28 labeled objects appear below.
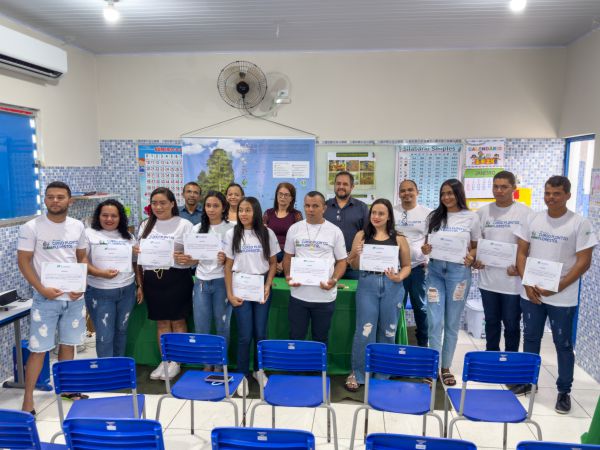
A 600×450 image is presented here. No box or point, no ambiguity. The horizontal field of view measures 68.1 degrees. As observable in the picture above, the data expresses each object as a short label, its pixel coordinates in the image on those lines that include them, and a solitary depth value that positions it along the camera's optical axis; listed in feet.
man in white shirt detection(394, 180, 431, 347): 12.93
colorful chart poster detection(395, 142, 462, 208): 17.35
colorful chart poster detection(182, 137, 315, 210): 17.75
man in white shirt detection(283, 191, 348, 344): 11.01
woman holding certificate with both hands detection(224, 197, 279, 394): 11.00
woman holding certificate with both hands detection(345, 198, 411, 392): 10.97
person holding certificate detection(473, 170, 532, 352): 11.64
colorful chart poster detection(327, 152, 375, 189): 17.63
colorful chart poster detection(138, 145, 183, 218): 18.06
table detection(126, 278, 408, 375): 12.66
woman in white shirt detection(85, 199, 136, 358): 11.20
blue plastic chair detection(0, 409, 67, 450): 6.47
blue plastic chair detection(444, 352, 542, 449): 8.38
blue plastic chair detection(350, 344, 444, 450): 8.60
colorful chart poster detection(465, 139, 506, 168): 17.07
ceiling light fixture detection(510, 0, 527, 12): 10.77
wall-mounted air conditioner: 12.42
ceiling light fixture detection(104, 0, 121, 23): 11.48
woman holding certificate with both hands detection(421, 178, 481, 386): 11.69
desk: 11.18
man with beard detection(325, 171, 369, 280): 13.23
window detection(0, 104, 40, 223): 13.38
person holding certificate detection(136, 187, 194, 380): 11.57
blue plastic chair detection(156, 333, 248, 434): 9.08
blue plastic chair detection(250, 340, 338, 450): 8.98
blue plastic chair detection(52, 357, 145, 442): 8.23
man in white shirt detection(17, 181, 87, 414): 10.32
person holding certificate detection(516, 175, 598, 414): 10.63
